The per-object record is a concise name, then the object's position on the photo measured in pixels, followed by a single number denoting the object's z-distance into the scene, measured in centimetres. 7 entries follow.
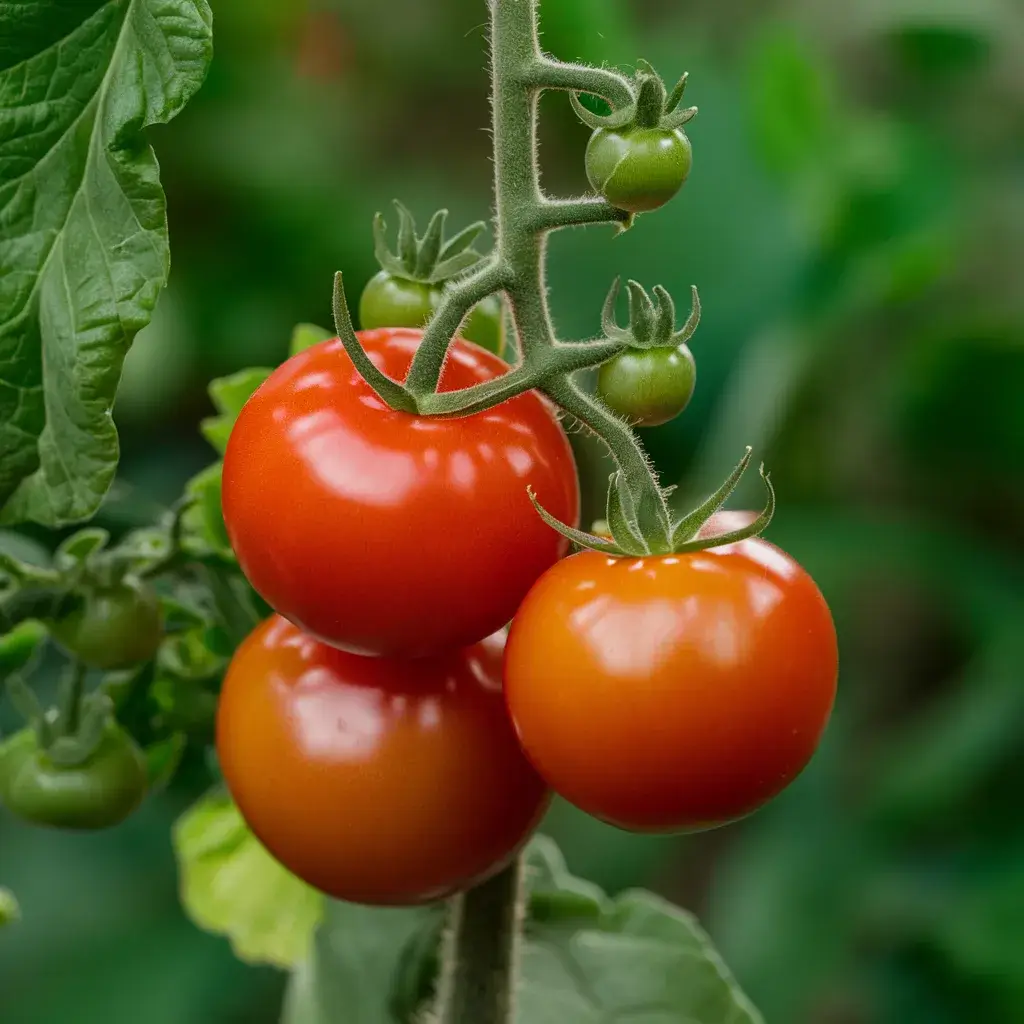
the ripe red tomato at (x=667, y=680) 82
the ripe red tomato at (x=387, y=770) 87
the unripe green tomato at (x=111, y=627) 90
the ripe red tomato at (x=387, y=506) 83
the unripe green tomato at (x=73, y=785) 91
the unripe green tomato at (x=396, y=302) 87
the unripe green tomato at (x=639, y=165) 81
